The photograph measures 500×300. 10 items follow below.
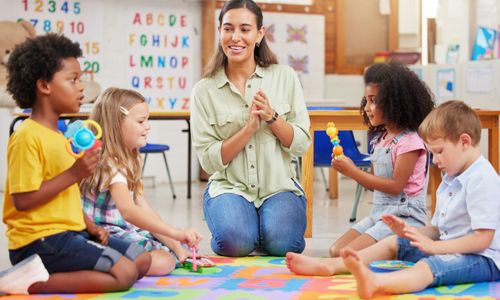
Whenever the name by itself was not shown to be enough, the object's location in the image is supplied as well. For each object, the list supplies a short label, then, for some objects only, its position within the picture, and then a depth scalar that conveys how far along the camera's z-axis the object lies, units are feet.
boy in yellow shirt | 7.42
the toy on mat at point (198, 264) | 9.05
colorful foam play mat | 7.69
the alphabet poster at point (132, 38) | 19.92
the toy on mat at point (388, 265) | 8.97
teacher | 10.02
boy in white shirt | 7.89
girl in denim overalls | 9.53
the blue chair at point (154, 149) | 17.54
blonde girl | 8.49
